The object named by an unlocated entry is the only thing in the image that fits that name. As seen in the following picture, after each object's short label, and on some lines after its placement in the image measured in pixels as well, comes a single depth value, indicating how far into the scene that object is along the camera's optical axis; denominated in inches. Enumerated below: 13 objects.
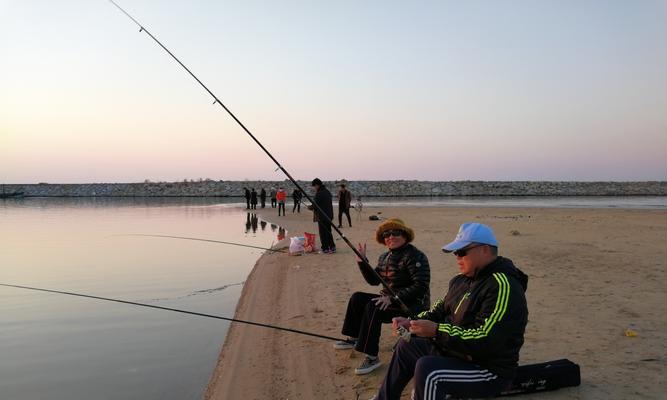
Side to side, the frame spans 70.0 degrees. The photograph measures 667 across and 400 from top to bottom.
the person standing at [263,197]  1407.5
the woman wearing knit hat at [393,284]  167.3
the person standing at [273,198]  1469.0
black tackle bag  141.6
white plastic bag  466.6
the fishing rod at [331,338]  192.9
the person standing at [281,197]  1052.5
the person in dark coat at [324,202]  437.1
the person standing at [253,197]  1299.6
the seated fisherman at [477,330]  105.8
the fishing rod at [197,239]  487.5
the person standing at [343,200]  701.3
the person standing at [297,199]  1135.6
